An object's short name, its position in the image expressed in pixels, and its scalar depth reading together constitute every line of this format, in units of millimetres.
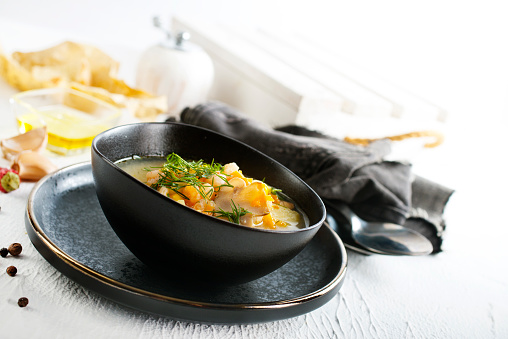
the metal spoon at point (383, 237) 829
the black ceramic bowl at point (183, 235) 516
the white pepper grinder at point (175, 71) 1426
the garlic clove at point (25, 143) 876
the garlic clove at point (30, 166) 816
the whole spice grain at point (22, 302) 522
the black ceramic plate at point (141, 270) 511
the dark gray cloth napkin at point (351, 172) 934
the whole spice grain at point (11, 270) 563
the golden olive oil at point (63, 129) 958
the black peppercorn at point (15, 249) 603
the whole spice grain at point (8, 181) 762
